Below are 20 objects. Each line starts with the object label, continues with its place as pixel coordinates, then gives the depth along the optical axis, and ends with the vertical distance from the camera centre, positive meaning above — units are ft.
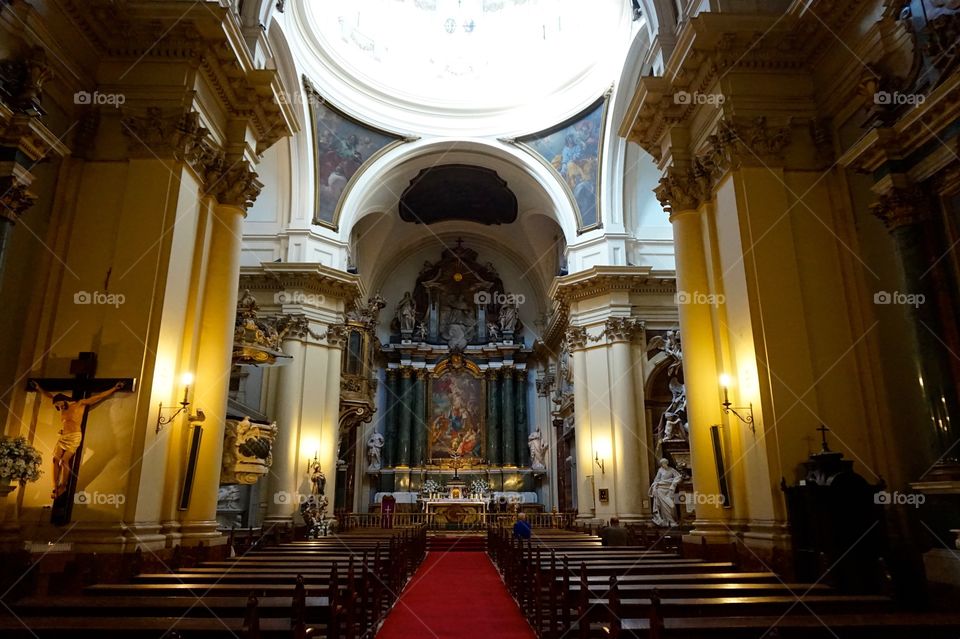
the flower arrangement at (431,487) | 76.13 +0.77
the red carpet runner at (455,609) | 20.59 -4.37
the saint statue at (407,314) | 85.81 +23.38
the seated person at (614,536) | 47.37 -3.11
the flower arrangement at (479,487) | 77.05 +0.75
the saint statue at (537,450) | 79.36 +5.20
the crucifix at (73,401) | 21.75 +3.17
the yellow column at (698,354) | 27.84 +6.20
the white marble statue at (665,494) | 44.73 -0.11
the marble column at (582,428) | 56.29 +5.65
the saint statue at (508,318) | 86.58 +22.97
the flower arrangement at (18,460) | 19.03 +1.04
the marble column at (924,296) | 19.84 +6.12
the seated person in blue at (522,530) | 38.93 -2.18
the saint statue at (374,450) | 78.00 +5.20
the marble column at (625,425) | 52.16 +5.55
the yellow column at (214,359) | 26.53 +5.75
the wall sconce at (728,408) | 25.58 +3.41
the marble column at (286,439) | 50.39 +4.37
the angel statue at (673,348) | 52.75 +11.70
